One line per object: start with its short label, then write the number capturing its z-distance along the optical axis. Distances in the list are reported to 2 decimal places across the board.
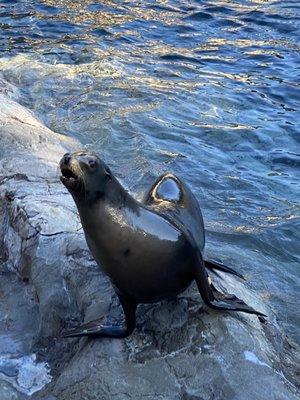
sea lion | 2.81
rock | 2.82
